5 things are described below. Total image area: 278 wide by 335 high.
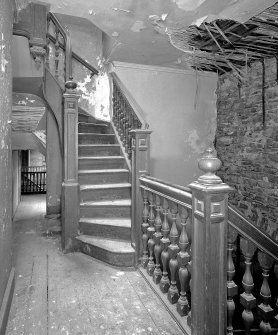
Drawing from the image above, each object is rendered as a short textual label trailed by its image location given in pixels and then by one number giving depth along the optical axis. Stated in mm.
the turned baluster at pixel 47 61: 3662
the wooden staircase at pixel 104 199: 2824
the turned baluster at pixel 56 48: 4203
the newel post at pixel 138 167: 2619
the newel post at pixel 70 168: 3133
